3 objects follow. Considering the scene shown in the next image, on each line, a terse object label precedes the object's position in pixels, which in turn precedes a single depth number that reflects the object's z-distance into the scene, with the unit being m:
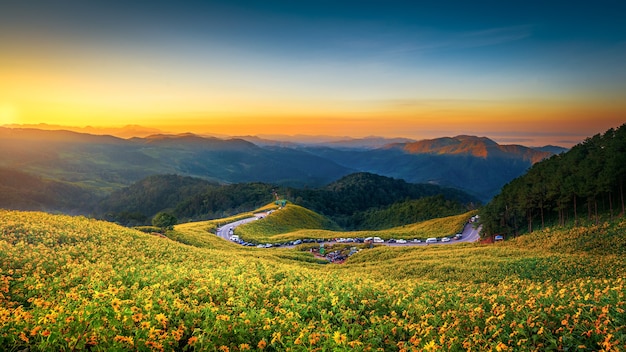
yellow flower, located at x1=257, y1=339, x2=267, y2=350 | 7.59
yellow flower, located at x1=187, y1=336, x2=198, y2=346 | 7.32
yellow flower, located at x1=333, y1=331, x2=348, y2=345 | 6.69
